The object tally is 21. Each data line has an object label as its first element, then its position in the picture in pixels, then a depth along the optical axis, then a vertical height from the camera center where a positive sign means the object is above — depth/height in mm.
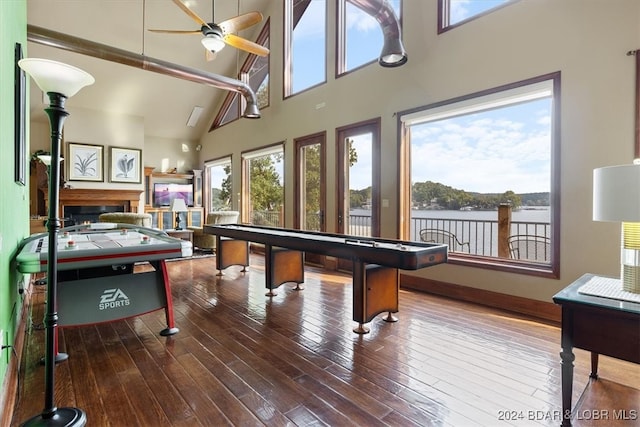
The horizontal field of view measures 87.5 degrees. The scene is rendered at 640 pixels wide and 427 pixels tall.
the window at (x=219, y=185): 9188 +728
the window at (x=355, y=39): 5194 +2793
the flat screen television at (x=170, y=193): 9570 +501
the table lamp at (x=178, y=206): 7562 +77
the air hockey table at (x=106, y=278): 2412 -586
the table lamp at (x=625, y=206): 1537 +21
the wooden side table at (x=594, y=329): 1453 -543
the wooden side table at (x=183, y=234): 7066 -512
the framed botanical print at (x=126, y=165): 8422 +1155
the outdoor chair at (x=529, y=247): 3916 -432
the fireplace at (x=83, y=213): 7895 -80
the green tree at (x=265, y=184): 7354 +613
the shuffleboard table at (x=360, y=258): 2674 -419
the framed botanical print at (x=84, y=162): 7824 +1148
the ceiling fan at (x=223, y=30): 4102 +2335
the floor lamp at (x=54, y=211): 1667 -7
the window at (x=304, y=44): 6180 +3257
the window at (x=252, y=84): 7586 +3039
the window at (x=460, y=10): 3831 +2404
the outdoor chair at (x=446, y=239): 4777 -410
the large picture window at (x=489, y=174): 3582 +453
